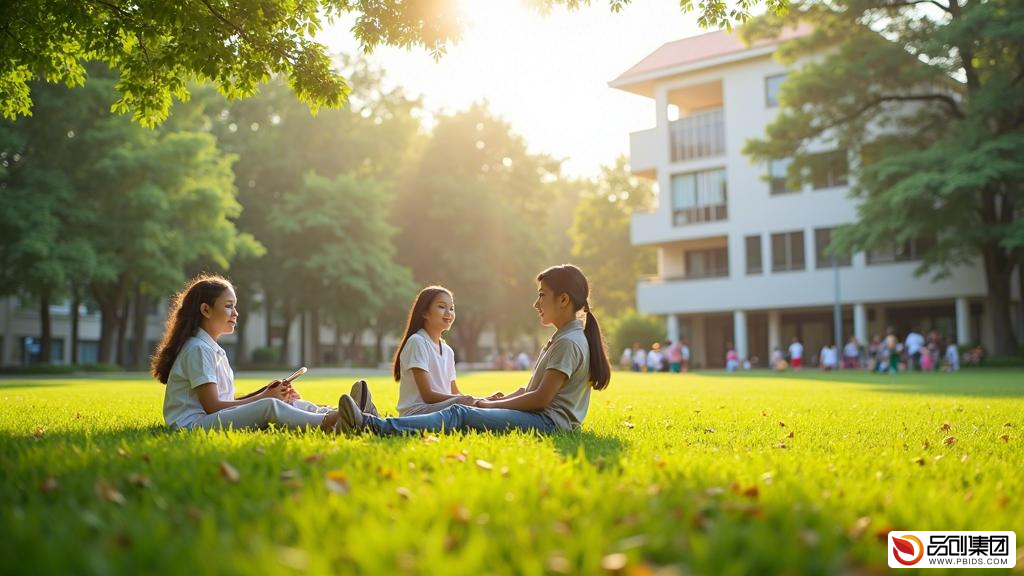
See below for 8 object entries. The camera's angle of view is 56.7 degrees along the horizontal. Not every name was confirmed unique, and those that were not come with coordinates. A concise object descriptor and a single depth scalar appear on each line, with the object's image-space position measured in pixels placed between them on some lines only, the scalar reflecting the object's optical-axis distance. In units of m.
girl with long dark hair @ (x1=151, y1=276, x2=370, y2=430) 7.37
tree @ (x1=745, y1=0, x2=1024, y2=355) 31.12
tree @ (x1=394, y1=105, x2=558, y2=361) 55.56
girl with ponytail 7.17
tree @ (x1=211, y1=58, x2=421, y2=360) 49.66
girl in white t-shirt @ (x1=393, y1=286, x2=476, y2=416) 7.74
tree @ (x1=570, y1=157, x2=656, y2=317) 61.62
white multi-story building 45.34
